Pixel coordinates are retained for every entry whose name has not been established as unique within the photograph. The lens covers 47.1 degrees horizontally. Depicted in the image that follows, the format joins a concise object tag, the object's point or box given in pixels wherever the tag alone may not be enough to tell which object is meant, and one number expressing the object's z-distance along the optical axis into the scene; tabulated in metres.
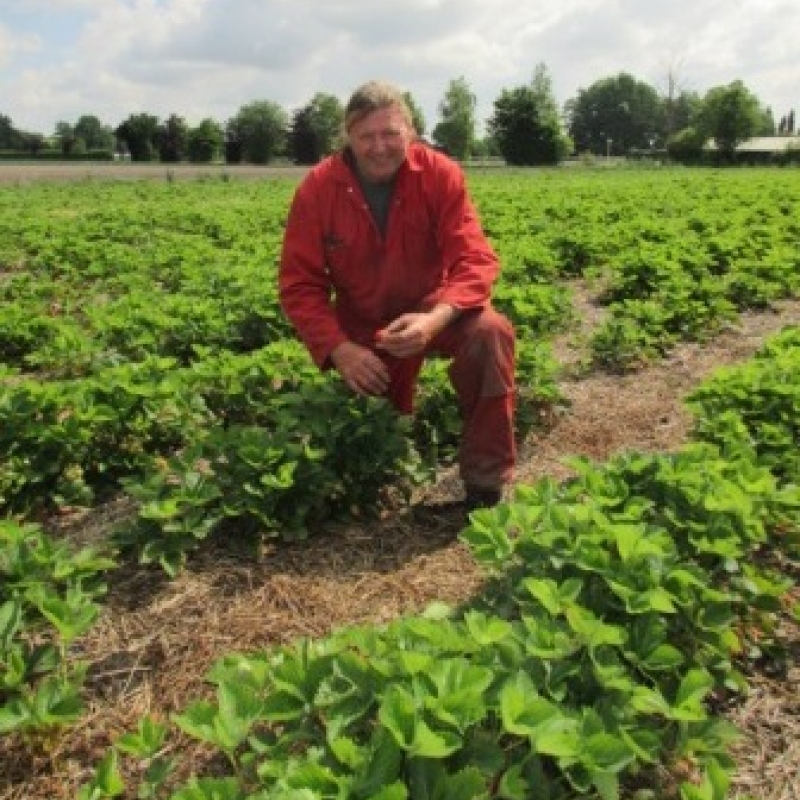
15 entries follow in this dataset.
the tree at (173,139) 85.12
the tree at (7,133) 115.81
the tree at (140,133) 86.12
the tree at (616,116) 129.50
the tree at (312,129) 80.31
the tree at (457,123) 82.81
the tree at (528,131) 74.56
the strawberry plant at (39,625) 2.29
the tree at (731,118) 76.00
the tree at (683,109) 121.44
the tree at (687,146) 69.12
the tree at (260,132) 80.69
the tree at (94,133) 125.27
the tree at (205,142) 80.25
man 3.85
